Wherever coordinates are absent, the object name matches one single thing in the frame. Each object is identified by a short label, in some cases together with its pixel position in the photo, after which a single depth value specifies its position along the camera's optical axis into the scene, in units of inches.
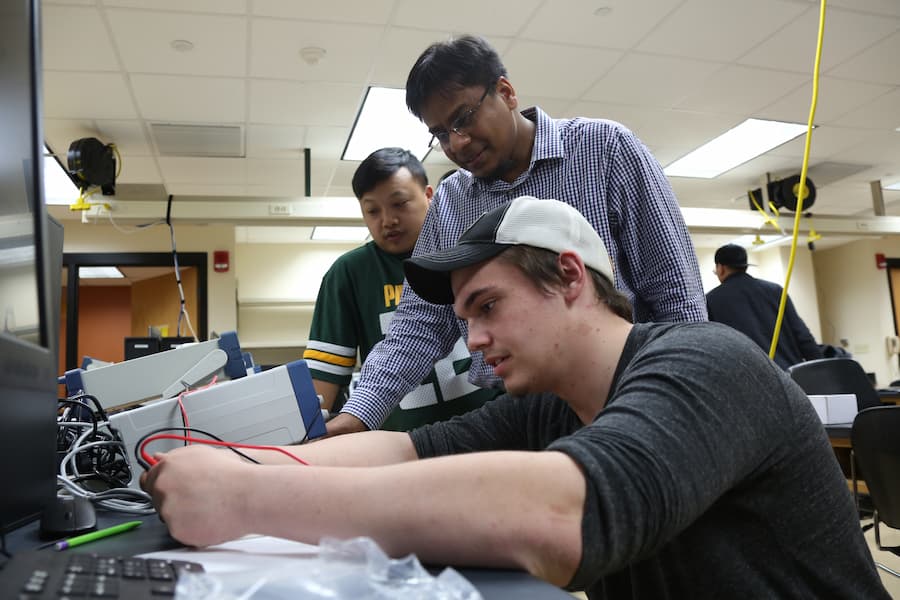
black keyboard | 15.0
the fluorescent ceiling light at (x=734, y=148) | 184.2
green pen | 25.3
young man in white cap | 20.2
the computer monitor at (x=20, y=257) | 22.1
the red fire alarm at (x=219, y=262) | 247.1
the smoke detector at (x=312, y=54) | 131.7
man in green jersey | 74.4
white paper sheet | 20.1
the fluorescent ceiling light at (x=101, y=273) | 316.7
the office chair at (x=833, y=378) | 121.7
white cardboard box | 95.2
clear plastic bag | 15.3
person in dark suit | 145.6
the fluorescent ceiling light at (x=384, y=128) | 155.3
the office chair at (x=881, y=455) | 74.3
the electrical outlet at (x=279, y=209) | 161.3
